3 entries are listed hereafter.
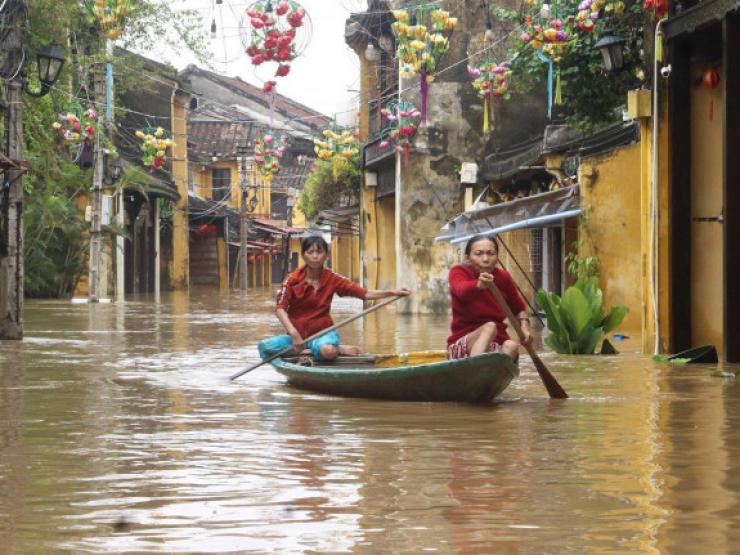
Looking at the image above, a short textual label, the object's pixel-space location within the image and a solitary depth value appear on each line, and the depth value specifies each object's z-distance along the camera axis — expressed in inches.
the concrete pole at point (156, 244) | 2007.9
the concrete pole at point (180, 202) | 2174.0
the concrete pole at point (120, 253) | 1555.1
